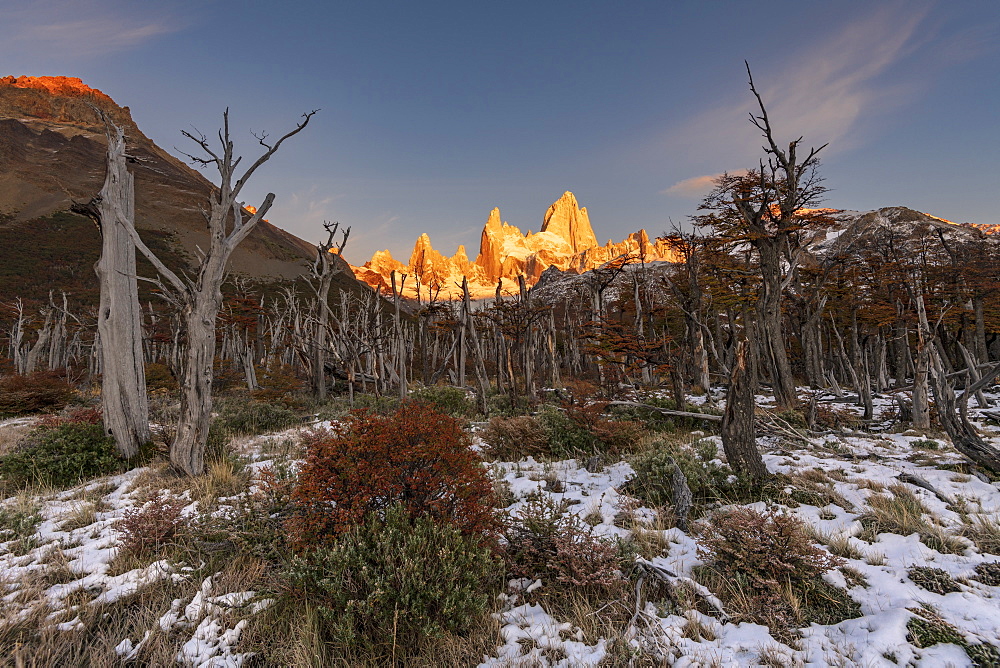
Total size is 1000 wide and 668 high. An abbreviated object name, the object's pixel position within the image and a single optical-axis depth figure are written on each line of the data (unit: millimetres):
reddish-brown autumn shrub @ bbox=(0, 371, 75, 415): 14227
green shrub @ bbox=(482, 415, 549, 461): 8086
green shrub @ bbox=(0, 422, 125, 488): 6488
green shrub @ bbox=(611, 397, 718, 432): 9754
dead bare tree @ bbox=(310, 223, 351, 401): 16031
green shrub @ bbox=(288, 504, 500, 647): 2873
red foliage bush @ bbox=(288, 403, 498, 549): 3578
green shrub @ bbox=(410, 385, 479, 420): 13953
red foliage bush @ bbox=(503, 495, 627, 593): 3365
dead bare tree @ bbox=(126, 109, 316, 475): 6496
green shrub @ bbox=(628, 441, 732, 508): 5316
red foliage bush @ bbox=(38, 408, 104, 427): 8075
